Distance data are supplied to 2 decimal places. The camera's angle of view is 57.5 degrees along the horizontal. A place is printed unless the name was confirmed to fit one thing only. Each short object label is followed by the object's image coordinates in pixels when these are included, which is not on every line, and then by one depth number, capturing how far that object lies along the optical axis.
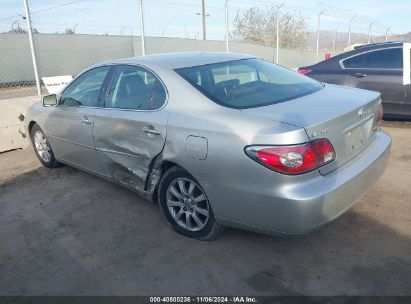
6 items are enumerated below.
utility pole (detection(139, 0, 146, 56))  9.19
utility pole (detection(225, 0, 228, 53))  11.88
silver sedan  2.53
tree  30.00
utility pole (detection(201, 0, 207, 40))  14.41
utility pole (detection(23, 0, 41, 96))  6.61
